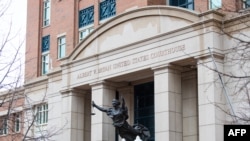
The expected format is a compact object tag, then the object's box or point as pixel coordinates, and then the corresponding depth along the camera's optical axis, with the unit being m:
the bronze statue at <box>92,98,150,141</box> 28.34
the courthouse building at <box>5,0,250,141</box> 26.20
